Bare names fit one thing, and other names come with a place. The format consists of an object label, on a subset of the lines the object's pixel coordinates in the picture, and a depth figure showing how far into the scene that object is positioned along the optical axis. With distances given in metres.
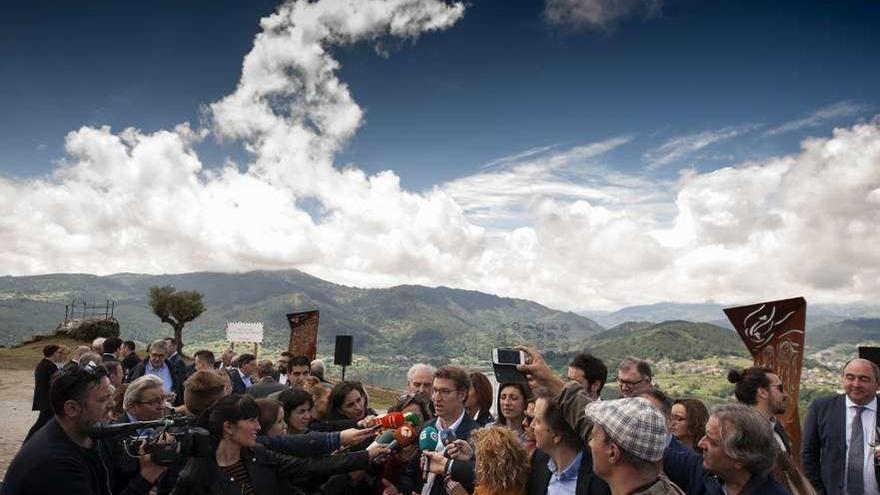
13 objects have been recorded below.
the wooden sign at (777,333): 7.71
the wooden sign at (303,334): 17.14
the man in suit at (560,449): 3.36
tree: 54.34
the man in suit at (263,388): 7.08
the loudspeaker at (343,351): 17.36
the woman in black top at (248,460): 3.80
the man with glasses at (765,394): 5.16
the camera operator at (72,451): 3.01
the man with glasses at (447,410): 4.45
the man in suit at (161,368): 9.91
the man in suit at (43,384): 8.81
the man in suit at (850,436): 5.44
